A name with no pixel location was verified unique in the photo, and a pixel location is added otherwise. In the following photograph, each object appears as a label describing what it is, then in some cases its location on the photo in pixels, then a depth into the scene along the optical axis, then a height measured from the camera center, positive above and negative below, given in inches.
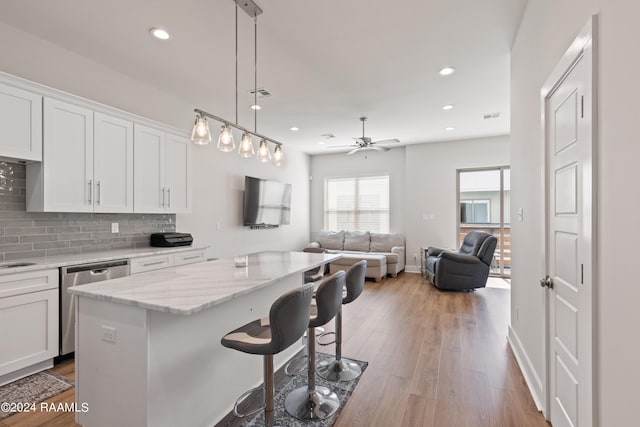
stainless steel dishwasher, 103.4 -25.9
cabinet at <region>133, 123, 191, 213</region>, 138.9 +20.4
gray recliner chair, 203.9 -35.8
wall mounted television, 219.6 +8.9
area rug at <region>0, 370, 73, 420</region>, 83.3 -52.3
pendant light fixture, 91.2 +25.1
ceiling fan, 201.7 +46.5
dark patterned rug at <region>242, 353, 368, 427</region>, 75.8 -52.1
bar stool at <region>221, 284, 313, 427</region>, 58.7 -25.4
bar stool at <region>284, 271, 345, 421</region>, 75.0 -48.7
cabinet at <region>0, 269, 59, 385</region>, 91.0 -34.5
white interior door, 52.4 -6.5
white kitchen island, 59.4 -29.2
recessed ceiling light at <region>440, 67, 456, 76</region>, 133.9 +64.2
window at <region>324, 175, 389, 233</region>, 294.4 +10.0
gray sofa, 239.5 -32.0
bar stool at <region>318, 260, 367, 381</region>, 95.3 -49.5
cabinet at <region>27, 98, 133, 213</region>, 107.2 +18.7
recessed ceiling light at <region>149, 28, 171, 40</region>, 105.8 +63.4
